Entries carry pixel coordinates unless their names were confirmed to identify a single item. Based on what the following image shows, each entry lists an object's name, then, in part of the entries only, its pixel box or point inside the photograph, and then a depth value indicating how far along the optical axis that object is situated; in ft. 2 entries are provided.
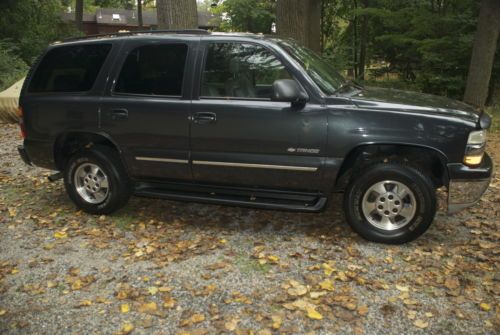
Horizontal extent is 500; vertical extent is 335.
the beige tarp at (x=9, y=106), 37.88
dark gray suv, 13.91
